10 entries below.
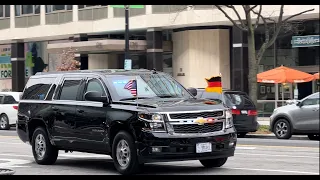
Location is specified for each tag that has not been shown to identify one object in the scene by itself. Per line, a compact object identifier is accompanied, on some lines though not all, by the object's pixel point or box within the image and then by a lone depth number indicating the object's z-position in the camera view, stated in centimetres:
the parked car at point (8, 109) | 2728
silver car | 1679
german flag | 1362
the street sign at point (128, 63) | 2811
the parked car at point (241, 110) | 2088
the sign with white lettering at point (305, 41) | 3288
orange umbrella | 2896
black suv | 1033
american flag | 1127
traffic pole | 2891
